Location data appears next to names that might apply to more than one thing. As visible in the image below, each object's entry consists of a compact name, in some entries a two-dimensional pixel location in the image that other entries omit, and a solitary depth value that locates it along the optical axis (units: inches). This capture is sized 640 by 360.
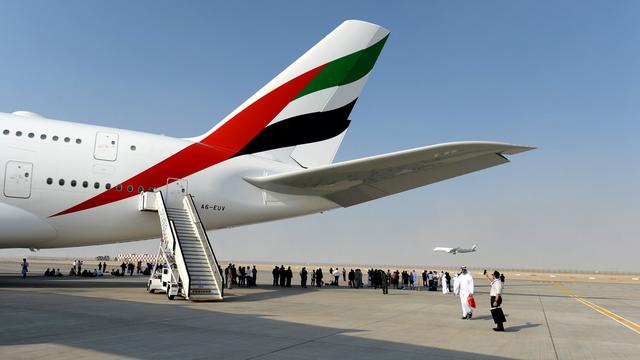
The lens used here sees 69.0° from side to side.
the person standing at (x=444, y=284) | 1042.7
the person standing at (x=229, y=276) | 943.1
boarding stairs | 655.1
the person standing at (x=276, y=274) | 1139.5
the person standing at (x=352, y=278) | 1221.5
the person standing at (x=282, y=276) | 1139.3
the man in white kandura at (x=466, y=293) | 564.7
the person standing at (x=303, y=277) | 1133.2
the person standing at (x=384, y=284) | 961.5
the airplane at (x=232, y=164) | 748.0
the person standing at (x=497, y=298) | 465.4
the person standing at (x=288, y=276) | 1149.1
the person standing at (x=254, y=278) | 1050.3
